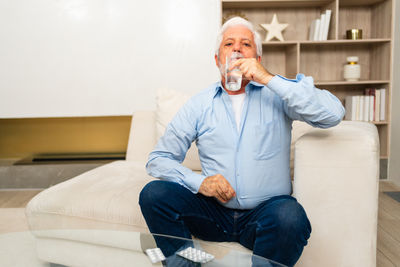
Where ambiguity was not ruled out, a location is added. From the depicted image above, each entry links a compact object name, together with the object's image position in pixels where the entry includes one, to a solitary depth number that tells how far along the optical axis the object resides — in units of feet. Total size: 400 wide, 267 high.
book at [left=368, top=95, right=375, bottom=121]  11.26
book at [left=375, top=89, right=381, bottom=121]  11.19
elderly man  4.00
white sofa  4.36
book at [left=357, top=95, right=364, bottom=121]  11.35
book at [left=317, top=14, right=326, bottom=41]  11.02
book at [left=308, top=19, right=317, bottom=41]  11.31
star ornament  11.32
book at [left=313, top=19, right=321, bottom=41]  11.11
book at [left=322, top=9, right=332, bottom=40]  10.94
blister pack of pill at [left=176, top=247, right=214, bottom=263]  2.96
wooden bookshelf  11.21
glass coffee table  2.98
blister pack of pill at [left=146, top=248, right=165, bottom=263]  3.03
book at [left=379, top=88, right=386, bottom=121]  11.14
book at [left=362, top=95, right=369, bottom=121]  11.29
